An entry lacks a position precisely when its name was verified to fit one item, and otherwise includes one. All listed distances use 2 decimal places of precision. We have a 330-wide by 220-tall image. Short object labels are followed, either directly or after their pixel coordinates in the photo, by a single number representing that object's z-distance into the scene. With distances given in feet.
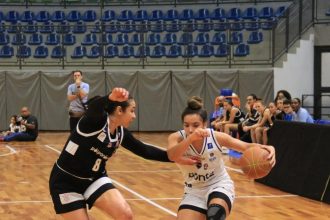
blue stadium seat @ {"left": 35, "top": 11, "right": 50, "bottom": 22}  90.74
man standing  44.88
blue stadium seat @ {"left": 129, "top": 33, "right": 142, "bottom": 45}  83.39
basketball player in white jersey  18.29
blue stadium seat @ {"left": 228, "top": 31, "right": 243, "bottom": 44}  79.51
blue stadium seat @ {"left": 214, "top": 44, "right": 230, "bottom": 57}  79.15
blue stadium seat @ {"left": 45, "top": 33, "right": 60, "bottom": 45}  85.10
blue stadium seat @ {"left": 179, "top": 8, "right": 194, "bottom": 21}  88.82
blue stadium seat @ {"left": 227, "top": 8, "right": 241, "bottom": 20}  87.40
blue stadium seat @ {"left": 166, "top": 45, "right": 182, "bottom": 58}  81.41
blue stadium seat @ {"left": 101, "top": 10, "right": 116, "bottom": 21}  90.26
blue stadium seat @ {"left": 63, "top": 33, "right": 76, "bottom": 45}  84.94
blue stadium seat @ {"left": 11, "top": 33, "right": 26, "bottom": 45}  82.28
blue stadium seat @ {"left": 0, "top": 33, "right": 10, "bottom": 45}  84.17
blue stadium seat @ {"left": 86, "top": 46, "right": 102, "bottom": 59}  82.73
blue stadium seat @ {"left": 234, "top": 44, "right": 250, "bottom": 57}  79.46
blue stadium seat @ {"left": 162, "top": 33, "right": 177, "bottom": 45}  83.20
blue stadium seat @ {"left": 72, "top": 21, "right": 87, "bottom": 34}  85.13
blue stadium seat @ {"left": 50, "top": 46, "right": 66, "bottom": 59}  82.83
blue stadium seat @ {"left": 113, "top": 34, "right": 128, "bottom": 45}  84.48
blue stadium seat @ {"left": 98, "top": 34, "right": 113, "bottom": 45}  81.35
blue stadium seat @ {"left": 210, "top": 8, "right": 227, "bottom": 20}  87.63
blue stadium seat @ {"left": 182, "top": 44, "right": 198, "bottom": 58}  80.19
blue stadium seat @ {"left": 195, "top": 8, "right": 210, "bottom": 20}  88.17
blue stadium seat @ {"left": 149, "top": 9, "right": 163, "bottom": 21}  89.20
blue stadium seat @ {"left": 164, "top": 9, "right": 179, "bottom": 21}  88.89
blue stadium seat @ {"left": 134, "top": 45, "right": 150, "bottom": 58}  80.84
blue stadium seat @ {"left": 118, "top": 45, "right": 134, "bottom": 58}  82.52
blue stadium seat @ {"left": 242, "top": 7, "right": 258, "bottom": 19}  86.83
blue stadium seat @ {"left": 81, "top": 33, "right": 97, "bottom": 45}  84.33
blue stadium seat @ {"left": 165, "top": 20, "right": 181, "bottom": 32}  83.61
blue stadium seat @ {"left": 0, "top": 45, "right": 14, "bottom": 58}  83.15
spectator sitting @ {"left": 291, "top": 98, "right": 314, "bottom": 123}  46.57
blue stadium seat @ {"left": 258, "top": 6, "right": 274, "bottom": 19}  86.02
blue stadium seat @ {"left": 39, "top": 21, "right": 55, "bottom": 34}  85.08
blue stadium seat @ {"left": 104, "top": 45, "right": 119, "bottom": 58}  82.69
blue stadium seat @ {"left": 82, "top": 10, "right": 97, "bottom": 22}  90.53
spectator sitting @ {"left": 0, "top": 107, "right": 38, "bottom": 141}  67.10
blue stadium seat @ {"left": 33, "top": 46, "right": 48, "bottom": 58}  84.32
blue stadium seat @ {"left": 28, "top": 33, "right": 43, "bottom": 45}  85.76
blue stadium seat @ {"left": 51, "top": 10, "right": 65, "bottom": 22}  90.89
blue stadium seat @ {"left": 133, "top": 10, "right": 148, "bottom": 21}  89.76
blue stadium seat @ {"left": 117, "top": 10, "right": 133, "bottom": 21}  90.02
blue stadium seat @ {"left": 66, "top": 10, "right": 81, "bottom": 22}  90.57
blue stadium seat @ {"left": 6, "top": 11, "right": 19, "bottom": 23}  90.79
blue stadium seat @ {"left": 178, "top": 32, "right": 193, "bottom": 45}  79.92
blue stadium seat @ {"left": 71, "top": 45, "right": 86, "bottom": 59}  83.51
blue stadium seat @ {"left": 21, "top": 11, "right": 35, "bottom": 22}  90.84
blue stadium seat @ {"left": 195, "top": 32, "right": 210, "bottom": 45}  82.05
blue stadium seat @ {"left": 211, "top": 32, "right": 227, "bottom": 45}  80.32
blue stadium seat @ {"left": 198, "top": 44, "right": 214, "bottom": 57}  80.74
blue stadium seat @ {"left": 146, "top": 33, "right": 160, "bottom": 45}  83.61
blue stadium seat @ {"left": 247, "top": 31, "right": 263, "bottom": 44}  79.97
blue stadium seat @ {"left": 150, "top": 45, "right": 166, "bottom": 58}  82.12
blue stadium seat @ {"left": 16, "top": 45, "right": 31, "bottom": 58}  82.28
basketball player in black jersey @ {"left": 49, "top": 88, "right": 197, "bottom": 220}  17.61
